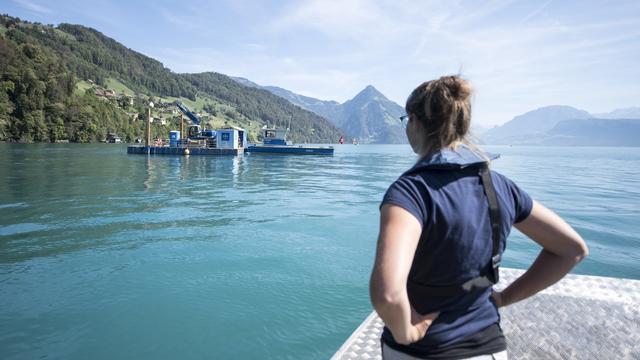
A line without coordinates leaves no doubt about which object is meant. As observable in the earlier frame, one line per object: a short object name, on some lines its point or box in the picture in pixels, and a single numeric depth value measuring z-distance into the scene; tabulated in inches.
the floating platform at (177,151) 2335.1
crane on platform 2635.3
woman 60.5
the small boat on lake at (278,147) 2935.5
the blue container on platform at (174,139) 2603.3
